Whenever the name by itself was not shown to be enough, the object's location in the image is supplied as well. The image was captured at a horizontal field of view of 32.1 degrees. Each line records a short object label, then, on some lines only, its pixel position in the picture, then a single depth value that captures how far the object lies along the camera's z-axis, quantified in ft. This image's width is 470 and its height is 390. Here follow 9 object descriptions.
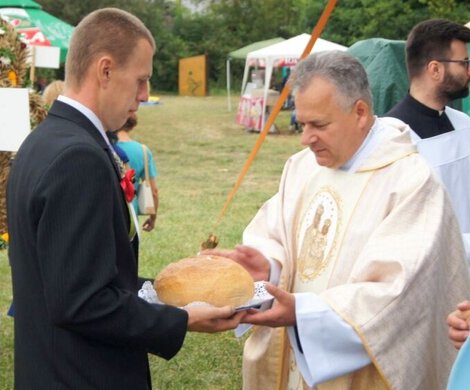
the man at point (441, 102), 13.96
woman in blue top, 20.81
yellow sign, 146.72
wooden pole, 12.50
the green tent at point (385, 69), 27.58
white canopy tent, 76.54
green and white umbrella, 49.52
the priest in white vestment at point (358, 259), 9.54
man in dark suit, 7.14
